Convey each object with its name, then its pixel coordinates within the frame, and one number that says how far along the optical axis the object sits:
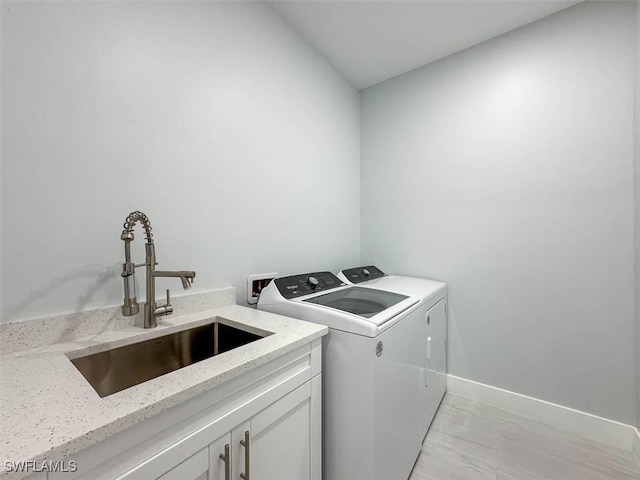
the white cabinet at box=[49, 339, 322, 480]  0.59
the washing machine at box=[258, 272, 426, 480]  1.11
